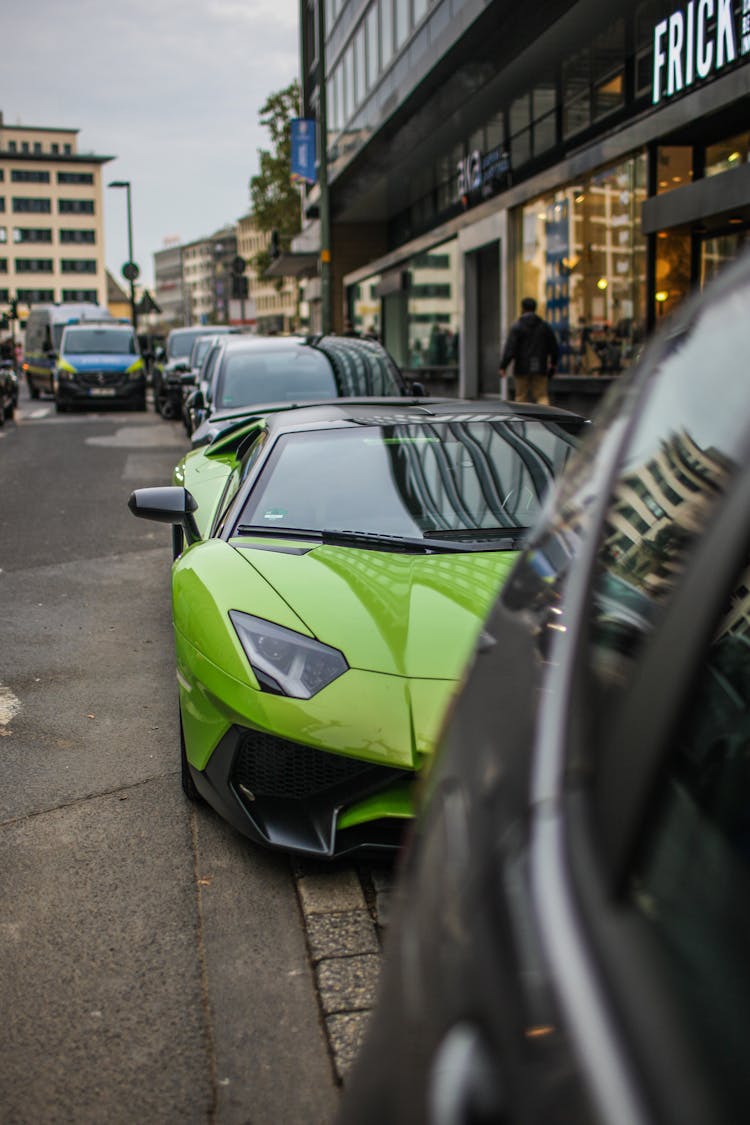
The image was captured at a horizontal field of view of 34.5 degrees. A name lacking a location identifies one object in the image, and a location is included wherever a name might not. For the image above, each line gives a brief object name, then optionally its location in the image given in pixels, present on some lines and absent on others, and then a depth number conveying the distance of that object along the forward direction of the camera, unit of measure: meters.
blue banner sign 34.00
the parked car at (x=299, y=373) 9.88
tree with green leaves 48.47
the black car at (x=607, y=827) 0.83
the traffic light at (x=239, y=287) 33.31
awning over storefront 45.72
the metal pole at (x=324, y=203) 21.12
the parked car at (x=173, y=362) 24.42
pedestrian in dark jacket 15.45
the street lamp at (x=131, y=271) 43.00
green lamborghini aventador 3.17
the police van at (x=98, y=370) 27.08
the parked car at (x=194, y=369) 13.76
